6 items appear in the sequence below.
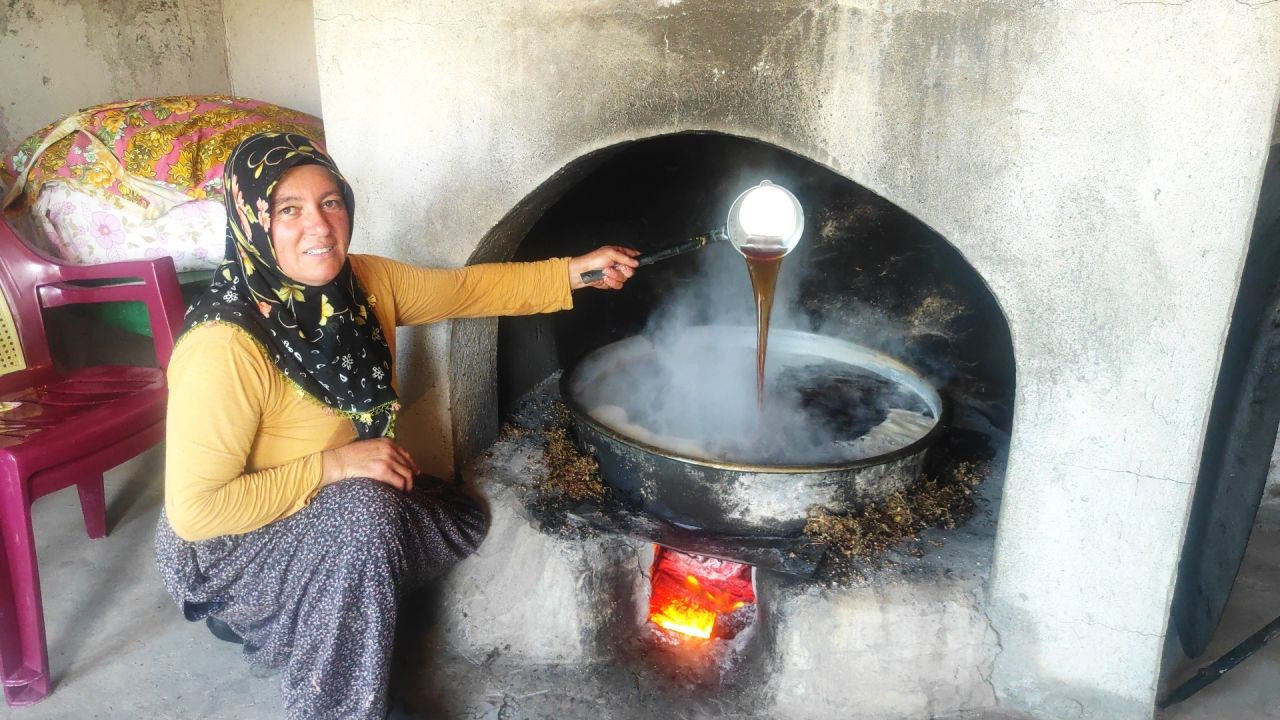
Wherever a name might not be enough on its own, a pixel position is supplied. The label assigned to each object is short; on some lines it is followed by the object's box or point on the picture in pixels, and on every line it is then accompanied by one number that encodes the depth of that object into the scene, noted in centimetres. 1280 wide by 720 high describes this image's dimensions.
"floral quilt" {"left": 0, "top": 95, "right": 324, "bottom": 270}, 296
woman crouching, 171
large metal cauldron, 199
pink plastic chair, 205
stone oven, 158
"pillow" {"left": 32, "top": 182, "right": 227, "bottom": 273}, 298
